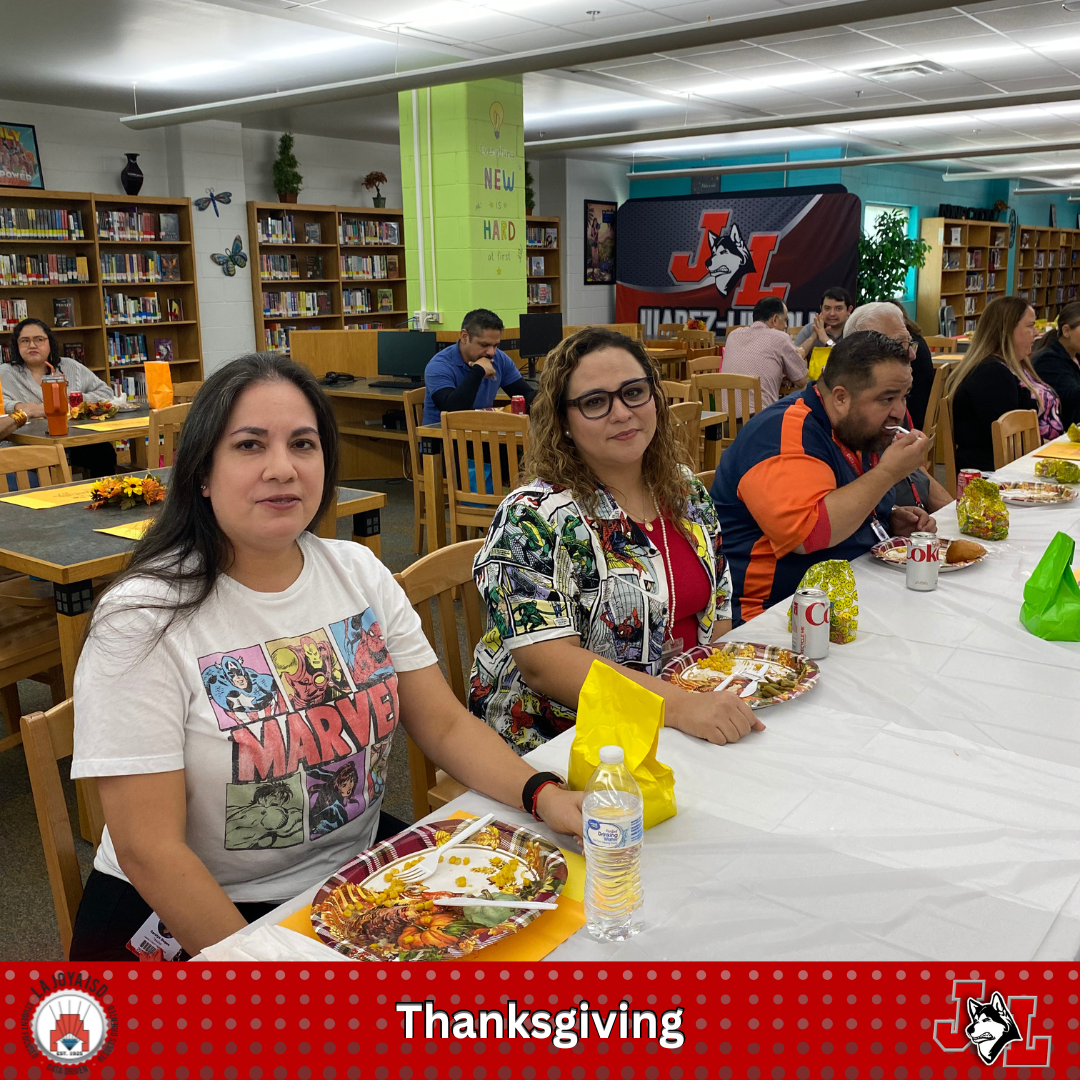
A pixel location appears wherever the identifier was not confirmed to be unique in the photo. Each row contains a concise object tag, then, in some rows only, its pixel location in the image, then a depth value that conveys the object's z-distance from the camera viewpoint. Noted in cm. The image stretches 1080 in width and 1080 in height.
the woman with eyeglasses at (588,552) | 166
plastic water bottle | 98
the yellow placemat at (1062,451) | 358
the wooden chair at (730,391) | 511
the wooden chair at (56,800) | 119
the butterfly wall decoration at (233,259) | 842
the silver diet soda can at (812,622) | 168
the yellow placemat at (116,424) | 431
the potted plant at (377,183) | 976
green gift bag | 179
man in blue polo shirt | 474
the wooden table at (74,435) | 412
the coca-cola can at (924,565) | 209
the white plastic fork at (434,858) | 106
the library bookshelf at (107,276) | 719
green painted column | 645
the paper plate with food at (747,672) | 153
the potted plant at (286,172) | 874
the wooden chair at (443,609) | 173
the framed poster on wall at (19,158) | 707
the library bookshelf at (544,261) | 1174
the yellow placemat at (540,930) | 96
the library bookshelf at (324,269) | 888
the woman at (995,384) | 420
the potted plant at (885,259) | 1098
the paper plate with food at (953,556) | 226
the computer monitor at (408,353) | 618
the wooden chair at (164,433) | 375
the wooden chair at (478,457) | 384
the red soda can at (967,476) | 291
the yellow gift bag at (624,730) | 117
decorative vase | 773
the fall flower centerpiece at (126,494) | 273
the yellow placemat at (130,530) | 247
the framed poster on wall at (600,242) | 1245
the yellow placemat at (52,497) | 281
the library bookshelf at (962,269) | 1311
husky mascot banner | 1103
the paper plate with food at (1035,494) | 292
